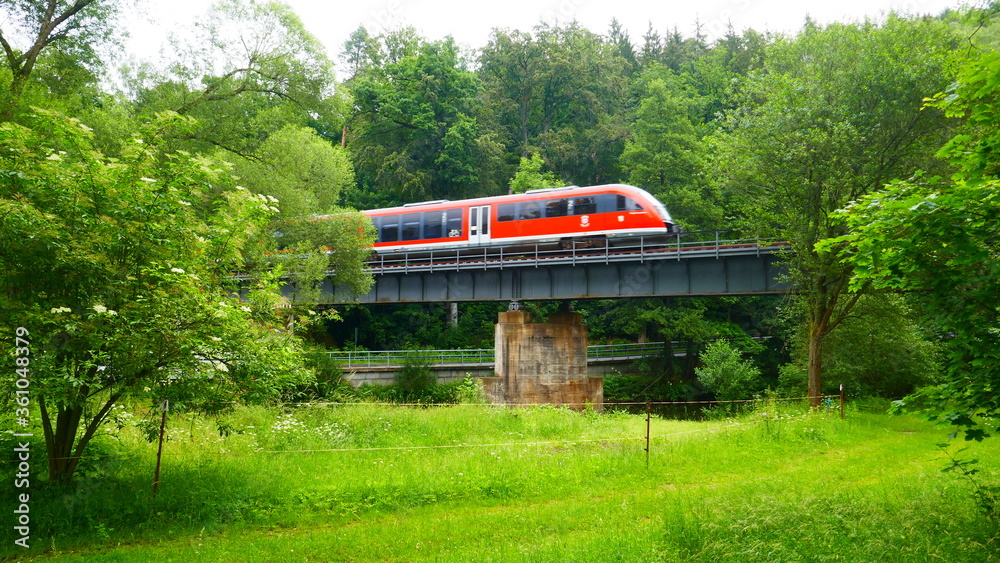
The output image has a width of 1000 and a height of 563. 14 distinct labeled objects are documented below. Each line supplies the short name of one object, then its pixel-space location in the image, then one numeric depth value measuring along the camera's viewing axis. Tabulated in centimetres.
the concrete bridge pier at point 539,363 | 2955
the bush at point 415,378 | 3250
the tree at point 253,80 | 2420
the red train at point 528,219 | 2880
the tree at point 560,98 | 5225
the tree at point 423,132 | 4822
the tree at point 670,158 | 4194
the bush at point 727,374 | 3198
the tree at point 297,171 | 2506
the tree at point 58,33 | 1717
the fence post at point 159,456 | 954
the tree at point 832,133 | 1980
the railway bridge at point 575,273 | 2583
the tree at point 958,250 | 701
